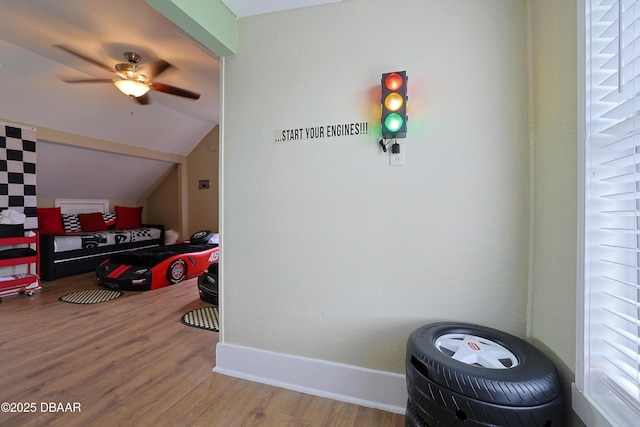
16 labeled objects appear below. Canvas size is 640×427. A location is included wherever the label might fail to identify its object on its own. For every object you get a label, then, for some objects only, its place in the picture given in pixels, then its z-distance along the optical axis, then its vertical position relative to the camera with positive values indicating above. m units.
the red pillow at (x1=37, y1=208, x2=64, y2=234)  4.09 -0.21
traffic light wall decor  1.28 +0.50
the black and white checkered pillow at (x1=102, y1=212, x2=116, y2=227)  5.08 -0.20
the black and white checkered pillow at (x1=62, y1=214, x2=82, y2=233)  4.44 -0.27
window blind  0.72 +0.01
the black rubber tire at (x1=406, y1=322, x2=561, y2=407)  0.80 -0.53
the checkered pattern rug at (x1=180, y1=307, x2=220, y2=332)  2.31 -1.02
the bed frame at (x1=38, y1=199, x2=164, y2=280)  3.62 -0.69
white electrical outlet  1.35 +0.25
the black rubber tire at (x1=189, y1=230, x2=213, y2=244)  4.38 -0.49
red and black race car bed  3.19 -0.76
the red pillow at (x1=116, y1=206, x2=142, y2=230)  5.25 -0.20
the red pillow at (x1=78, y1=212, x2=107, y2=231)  4.67 -0.25
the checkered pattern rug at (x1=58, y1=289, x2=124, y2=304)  2.88 -1.00
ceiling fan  2.75 +1.39
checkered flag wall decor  3.21 +0.45
